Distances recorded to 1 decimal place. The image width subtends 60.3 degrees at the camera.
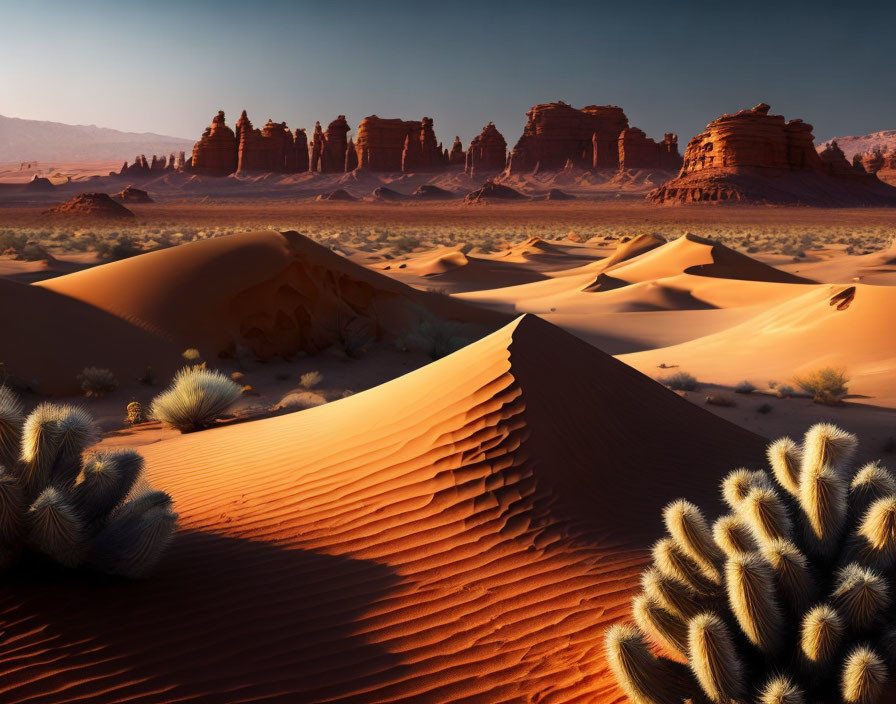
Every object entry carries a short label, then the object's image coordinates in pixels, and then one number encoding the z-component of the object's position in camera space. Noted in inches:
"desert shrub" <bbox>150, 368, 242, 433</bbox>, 343.3
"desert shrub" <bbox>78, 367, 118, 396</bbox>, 422.0
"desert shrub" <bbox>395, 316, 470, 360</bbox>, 536.6
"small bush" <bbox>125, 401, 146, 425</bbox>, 379.2
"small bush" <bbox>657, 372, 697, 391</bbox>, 413.7
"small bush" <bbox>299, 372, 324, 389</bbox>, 453.1
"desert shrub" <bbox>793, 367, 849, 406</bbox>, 371.9
